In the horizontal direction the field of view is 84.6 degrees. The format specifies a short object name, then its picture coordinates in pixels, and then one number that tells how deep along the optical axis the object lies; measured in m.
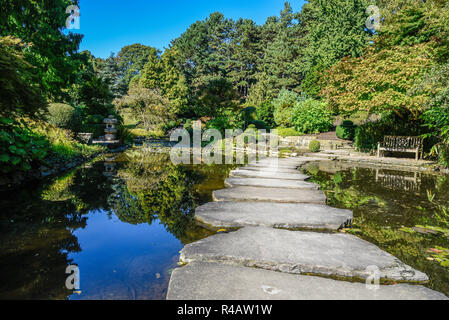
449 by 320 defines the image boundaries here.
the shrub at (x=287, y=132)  18.25
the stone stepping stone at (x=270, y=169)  5.57
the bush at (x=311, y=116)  17.66
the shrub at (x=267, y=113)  23.67
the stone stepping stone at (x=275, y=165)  6.22
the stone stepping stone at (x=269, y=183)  4.03
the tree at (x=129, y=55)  51.90
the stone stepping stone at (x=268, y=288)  1.36
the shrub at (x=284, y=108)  20.89
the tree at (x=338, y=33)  22.02
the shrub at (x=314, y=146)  11.98
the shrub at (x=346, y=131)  16.78
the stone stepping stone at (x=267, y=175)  4.82
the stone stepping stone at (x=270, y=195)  3.30
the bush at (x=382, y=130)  10.25
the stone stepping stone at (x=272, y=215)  2.49
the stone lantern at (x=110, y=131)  14.09
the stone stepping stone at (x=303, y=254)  1.67
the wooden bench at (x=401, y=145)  8.77
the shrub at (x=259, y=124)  21.75
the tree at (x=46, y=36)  11.44
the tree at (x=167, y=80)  28.14
